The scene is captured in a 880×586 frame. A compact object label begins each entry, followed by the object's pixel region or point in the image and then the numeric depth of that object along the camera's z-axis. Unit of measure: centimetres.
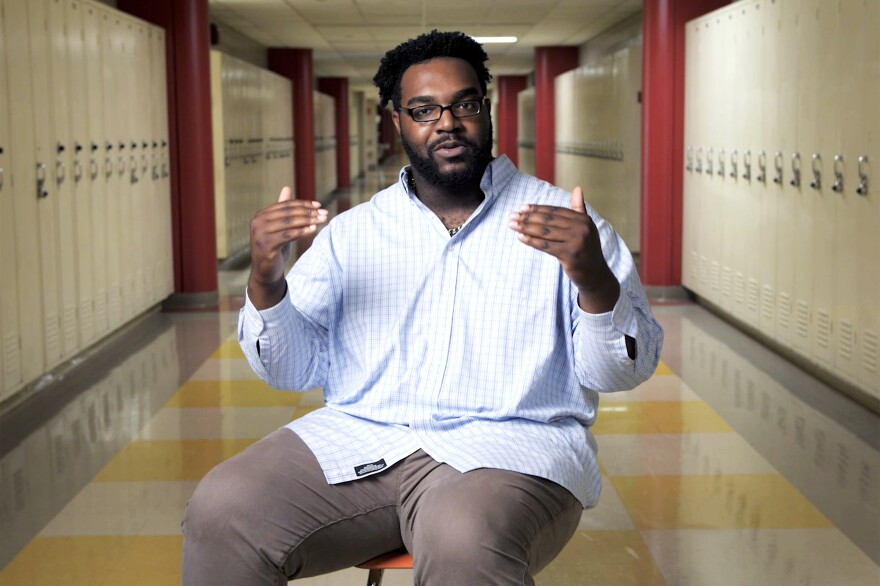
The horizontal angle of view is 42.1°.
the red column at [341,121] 2472
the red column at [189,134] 799
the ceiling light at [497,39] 1566
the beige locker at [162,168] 770
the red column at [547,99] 1755
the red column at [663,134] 812
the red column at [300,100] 1714
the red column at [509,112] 2598
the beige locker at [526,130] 2091
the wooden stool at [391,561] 195
